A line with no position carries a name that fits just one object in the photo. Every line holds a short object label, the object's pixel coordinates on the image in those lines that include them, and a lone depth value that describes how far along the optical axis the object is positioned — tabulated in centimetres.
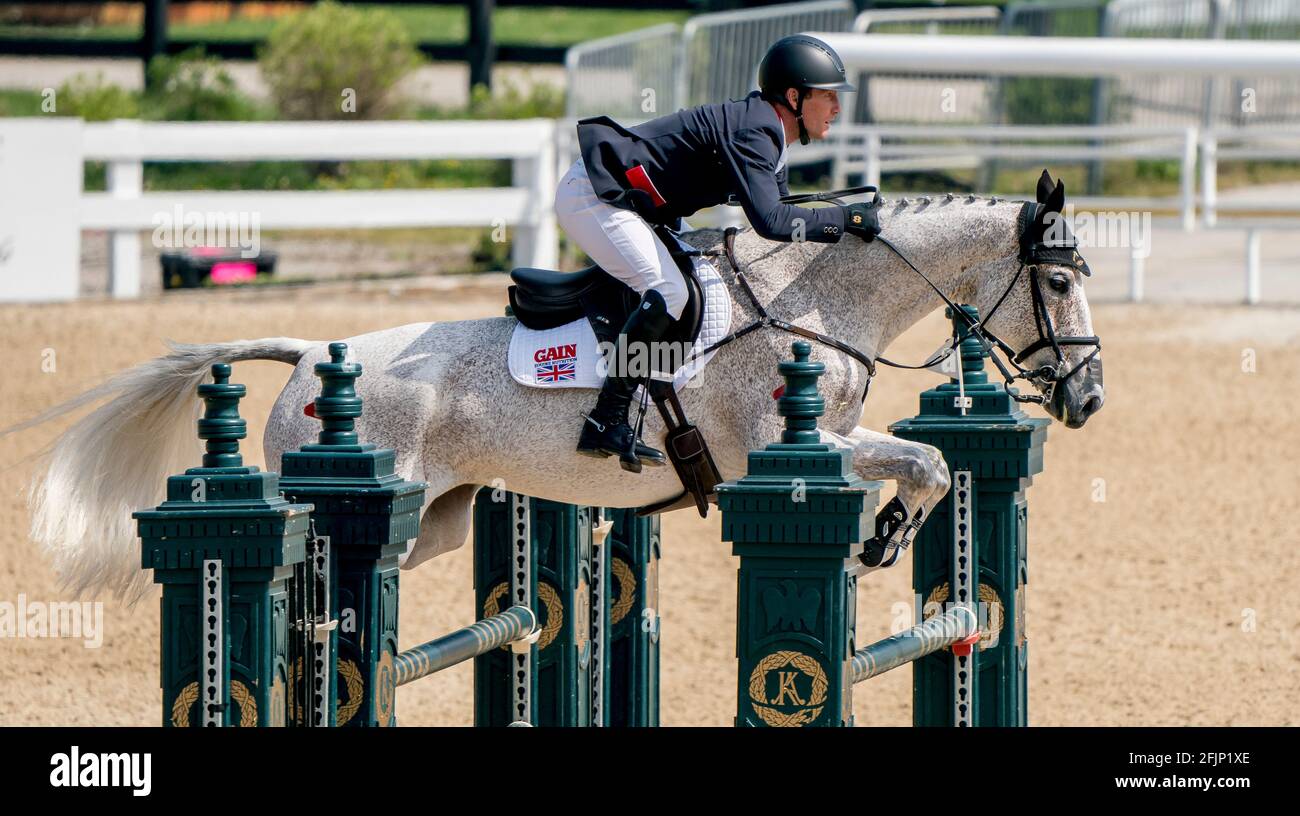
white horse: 451
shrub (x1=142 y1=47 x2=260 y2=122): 1933
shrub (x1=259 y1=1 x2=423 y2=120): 1945
